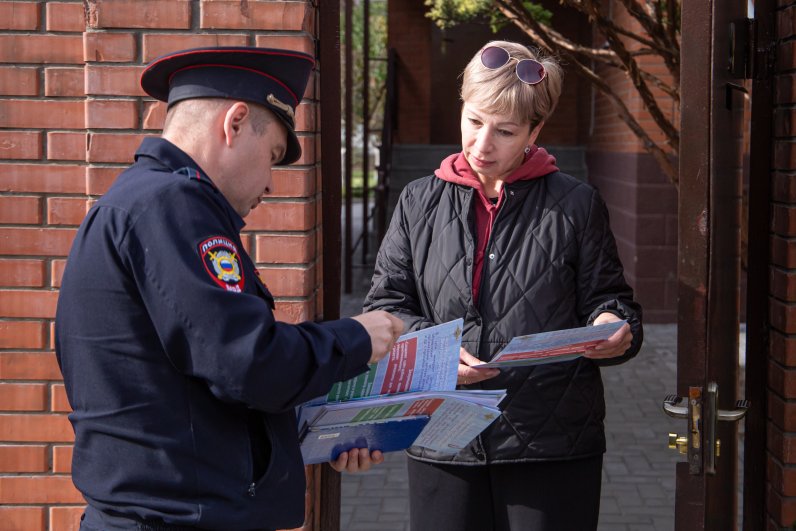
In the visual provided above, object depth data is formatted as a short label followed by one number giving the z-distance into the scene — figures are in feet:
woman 8.37
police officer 5.29
